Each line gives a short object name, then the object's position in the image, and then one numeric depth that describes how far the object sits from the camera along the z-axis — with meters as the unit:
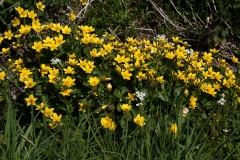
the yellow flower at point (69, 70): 2.81
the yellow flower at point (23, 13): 3.19
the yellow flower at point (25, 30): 2.98
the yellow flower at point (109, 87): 2.78
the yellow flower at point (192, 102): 2.86
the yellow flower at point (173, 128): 2.59
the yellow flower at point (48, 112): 2.71
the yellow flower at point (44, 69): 2.83
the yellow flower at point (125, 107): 2.71
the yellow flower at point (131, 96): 2.83
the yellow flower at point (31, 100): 2.76
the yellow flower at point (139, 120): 2.63
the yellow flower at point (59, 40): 2.89
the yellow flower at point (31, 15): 3.21
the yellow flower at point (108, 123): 2.64
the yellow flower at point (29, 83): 2.78
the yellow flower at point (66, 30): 2.96
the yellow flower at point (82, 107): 2.78
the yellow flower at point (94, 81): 2.74
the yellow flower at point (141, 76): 2.85
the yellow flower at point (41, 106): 2.72
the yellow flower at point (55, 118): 2.70
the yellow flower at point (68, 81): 2.74
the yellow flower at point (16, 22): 3.32
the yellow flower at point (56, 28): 2.99
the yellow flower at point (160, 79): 2.86
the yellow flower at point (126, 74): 2.80
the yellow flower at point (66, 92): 2.71
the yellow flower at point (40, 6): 3.37
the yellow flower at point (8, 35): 3.24
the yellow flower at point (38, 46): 2.86
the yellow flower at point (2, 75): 2.82
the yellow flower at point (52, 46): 2.85
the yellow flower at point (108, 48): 2.95
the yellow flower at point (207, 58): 3.14
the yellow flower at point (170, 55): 2.98
